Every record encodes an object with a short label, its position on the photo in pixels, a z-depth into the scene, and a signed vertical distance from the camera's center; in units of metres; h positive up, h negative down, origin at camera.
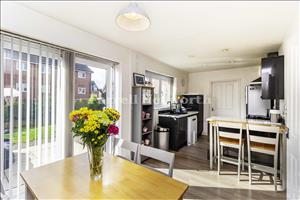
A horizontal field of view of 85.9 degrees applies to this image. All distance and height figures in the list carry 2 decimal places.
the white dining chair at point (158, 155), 1.33 -0.50
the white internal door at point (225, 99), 5.08 +0.01
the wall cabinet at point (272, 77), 2.51 +0.36
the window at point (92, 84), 2.42 +0.24
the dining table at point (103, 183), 1.01 -0.60
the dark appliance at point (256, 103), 3.46 -0.08
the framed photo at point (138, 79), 3.31 +0.42
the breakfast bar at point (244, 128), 2.30 -0.63
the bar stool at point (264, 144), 2.20 -0.66
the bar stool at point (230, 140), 2.50 -0.67
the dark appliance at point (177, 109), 4.56 -0.28
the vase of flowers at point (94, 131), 1.11 -0.23
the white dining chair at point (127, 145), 1.64 -0.51
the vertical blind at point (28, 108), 1.68 -0.10
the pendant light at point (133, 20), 1.22 +0.65
